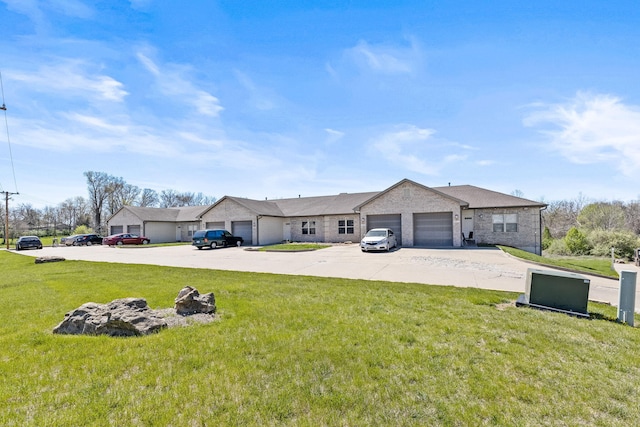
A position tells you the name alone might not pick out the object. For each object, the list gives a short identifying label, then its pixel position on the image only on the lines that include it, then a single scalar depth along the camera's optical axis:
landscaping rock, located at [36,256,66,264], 17.16
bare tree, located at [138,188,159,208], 72.12
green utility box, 6.48
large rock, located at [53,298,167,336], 5.04
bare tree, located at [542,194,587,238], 39.80
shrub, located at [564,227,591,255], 24.64
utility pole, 41.08
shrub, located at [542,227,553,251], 27.83
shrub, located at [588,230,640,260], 21.79
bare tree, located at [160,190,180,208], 77.62
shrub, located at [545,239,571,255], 25.56
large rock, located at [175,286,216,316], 6.22
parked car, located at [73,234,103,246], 37.66
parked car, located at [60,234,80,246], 37.71
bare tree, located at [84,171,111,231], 65.19
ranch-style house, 23.78
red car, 34.19
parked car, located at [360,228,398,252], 20.84
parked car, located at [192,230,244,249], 27.12
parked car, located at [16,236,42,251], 34.50
